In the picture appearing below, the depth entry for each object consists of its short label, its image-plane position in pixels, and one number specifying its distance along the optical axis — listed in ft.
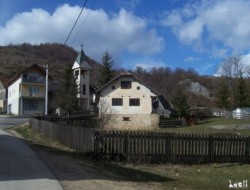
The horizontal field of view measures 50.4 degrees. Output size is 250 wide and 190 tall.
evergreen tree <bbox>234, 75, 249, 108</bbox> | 150.63
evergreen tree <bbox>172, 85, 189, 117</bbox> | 135.62
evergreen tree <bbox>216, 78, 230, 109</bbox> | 161.09
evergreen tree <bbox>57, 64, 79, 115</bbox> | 137.22
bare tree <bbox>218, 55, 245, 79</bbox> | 200.18
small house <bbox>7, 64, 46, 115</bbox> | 168.11
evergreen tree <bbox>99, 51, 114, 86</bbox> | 165.65
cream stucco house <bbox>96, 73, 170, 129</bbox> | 130.20
